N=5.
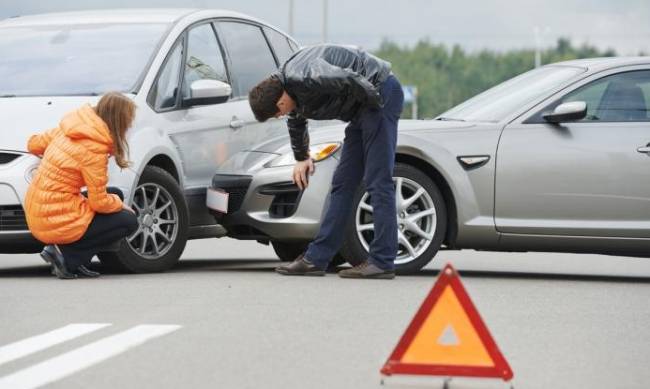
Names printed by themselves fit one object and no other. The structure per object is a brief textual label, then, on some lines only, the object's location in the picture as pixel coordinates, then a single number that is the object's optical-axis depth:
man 18.22
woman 18.47
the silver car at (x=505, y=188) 19.69
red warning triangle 10.77
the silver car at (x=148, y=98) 19.22
